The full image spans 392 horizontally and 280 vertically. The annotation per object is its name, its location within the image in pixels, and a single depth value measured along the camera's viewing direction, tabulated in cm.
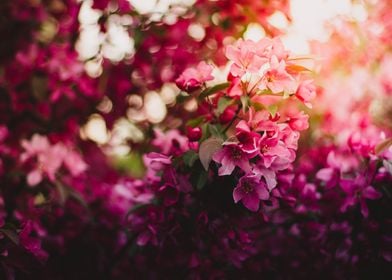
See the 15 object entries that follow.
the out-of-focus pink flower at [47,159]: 89
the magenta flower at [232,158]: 66
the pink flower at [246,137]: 66
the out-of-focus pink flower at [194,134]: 71
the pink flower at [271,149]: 66
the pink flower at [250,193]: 67
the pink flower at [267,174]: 67
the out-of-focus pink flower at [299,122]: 69
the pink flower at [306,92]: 70
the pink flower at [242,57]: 68
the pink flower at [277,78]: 68
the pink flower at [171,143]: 77
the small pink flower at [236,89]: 70
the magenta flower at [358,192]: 75
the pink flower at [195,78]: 72
